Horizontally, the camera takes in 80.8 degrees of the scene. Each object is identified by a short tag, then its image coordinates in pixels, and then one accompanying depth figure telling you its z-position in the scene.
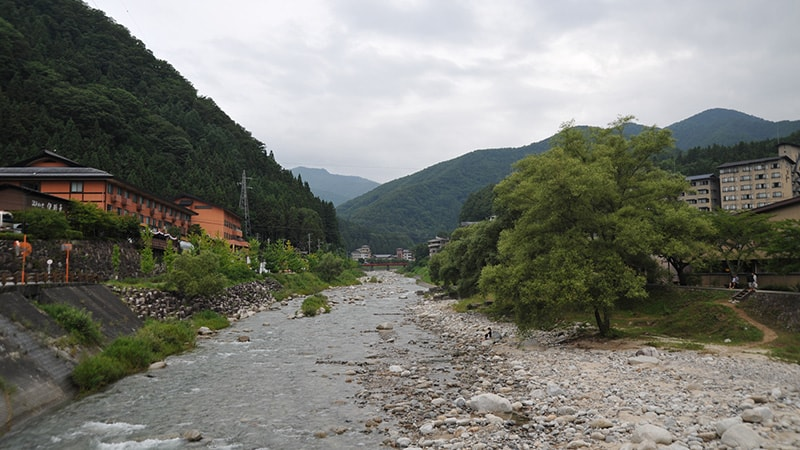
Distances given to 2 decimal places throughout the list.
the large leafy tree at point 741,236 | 29.92
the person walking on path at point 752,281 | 27.26
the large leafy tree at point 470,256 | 42.91
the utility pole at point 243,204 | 85.31
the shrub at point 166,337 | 23.92
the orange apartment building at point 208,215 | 77.88
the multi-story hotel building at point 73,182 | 49.66
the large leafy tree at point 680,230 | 24.24
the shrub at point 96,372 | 17.51
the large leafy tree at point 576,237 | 21.89
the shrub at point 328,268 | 95.62
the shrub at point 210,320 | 34.74
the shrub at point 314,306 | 45.68
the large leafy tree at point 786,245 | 28.17
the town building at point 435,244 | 161.62
